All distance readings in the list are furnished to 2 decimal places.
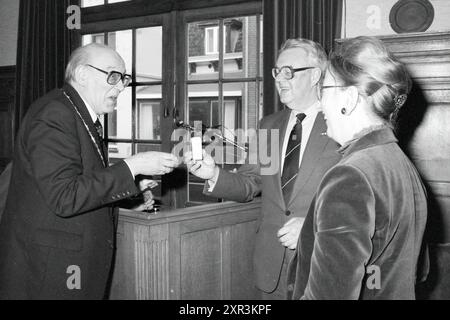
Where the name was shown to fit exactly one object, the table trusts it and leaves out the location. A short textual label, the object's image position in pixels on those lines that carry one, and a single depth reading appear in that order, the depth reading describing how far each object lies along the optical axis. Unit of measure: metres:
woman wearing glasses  1.16
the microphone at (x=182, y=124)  2.32
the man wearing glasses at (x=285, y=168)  2.26
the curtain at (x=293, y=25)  3.35
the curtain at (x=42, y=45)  5.02
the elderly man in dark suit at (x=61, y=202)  1.77
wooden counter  2.15
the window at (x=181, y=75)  4.17
